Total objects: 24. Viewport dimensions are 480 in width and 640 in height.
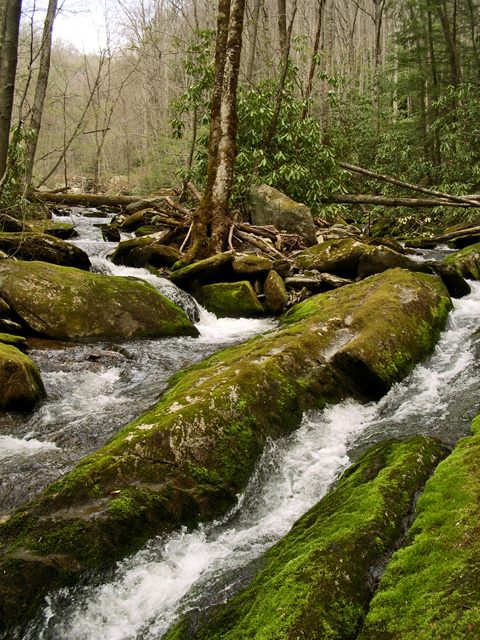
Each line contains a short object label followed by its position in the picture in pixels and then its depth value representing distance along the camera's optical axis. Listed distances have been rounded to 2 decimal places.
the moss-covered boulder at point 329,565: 1.79
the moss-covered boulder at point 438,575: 1.47
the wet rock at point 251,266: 8.76
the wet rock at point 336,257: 8.77
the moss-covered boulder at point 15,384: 4.32
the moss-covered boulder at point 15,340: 5.68
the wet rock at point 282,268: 8.96
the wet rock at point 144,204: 15.04
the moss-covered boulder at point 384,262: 8.12
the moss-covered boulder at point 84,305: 6.45
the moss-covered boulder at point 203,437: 2.51
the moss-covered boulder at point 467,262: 8.80
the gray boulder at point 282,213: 10.97
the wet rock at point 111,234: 12.68
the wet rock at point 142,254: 9.82
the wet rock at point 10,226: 9.77
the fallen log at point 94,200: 17.48
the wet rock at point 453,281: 7.80
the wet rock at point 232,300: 8.17
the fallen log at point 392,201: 12.15
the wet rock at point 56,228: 11.02
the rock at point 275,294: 8.19
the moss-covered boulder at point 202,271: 8.66
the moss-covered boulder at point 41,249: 8.47
